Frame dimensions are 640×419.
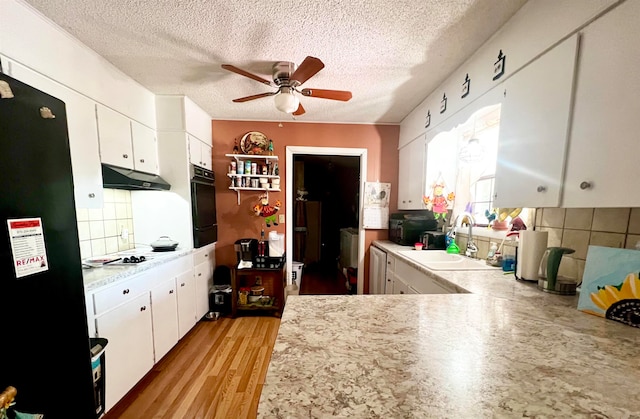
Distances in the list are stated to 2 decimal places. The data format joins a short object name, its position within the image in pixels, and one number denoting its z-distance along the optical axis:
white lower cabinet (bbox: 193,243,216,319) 2.48
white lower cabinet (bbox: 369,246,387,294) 2.57
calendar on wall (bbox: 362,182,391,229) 3.08
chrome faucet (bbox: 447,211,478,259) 1.92
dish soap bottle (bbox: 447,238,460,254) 2.09
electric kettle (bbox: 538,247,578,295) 1.09
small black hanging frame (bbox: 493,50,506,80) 1.34
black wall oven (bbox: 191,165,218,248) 2.40
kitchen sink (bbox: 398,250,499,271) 1.66
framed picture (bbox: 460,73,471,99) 1.65
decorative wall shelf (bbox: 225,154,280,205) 2.81
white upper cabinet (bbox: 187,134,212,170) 2.42
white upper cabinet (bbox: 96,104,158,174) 1.72
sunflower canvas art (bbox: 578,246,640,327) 0.80
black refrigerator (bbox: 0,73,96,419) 0.72
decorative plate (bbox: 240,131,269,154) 2.94
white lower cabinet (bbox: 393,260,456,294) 1.46
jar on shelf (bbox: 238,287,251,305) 2.75
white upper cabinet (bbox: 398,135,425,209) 2.45
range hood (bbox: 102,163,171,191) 1.71
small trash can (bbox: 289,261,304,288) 3.26
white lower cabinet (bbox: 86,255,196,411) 1.38
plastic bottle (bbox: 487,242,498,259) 1.65
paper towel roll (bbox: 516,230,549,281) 1.24
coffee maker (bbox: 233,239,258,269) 2.72
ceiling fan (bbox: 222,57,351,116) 1.69
